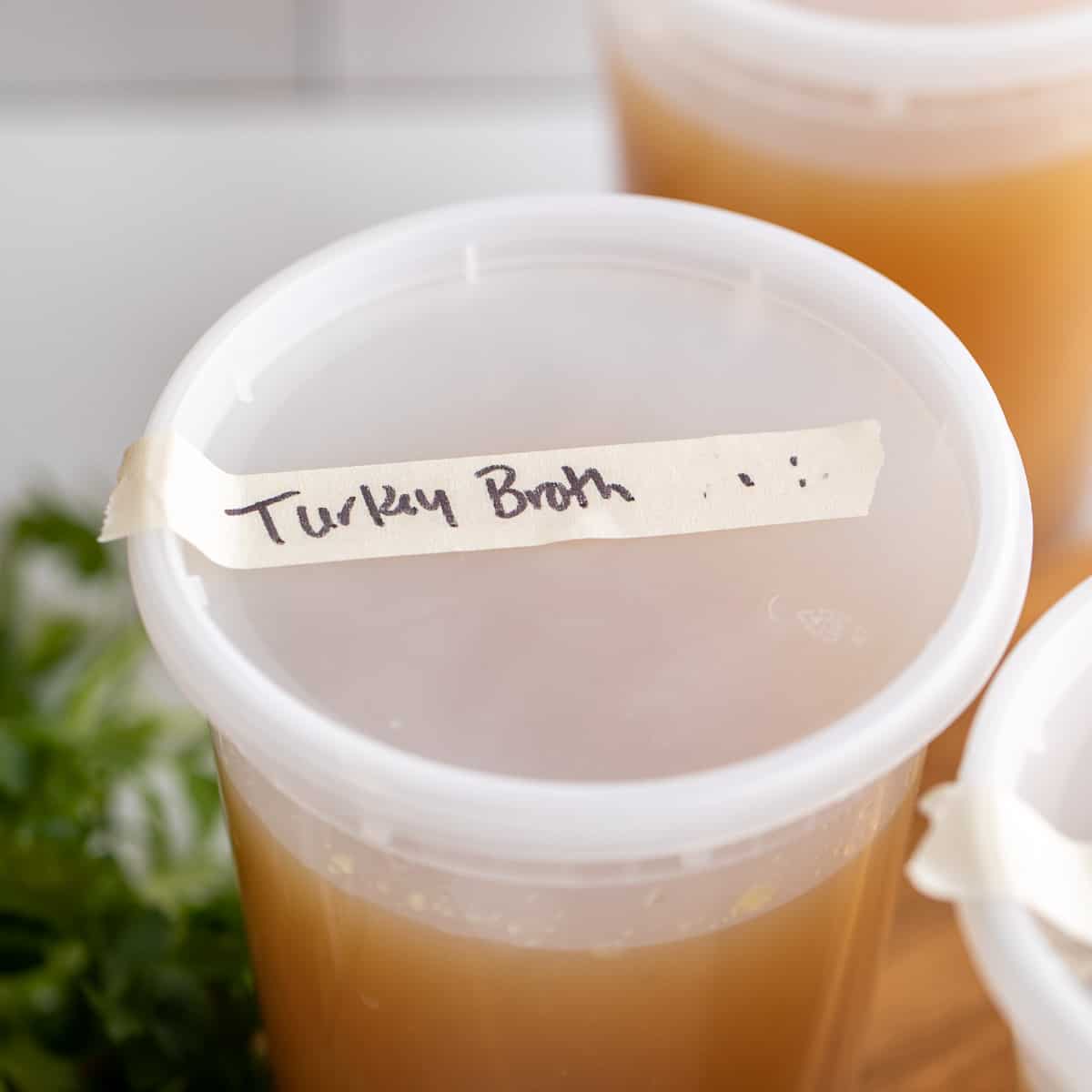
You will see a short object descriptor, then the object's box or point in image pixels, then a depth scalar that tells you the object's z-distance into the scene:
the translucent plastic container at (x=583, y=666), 0.37
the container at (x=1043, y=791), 0.35
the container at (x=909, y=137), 0.48
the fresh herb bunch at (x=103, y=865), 0.47
